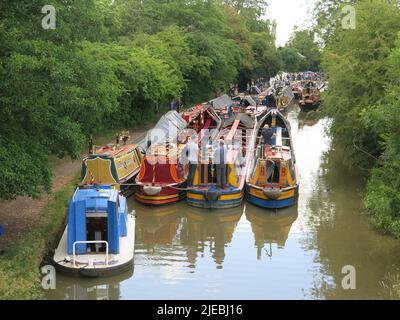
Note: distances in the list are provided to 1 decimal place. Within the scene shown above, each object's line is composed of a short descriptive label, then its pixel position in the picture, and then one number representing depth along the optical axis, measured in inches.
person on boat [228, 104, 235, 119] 1389.0
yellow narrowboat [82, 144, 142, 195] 727.7
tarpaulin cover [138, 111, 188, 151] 972.6
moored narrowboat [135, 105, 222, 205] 743.1
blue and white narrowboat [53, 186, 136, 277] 492.1
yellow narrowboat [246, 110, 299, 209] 735.7
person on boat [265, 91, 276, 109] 1784.0
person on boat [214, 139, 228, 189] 725.0
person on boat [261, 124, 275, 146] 1041.5
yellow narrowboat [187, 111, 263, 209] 733.9
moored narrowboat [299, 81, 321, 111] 1934.1
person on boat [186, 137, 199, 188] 751.1
